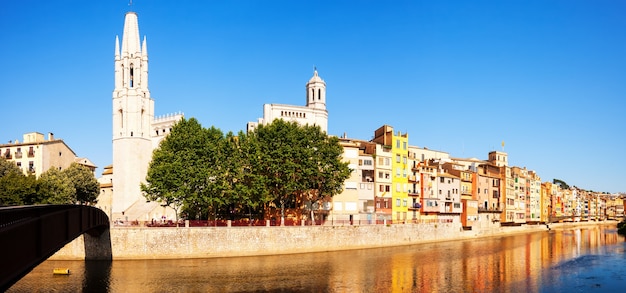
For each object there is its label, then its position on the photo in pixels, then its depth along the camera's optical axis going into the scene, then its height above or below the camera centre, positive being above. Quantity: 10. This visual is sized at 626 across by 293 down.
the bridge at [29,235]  17.45 -2.47
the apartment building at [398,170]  92.56 +1.37
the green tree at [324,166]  73.19 +1.73
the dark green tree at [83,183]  88.75 -0.67
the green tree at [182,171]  64.69 +1.00
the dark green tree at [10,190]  65.69 -1.38
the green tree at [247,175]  66.88 +0.45
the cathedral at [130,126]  94.69 +10.20
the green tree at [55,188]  69.94 -1.31
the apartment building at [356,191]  83.75 -2.31
